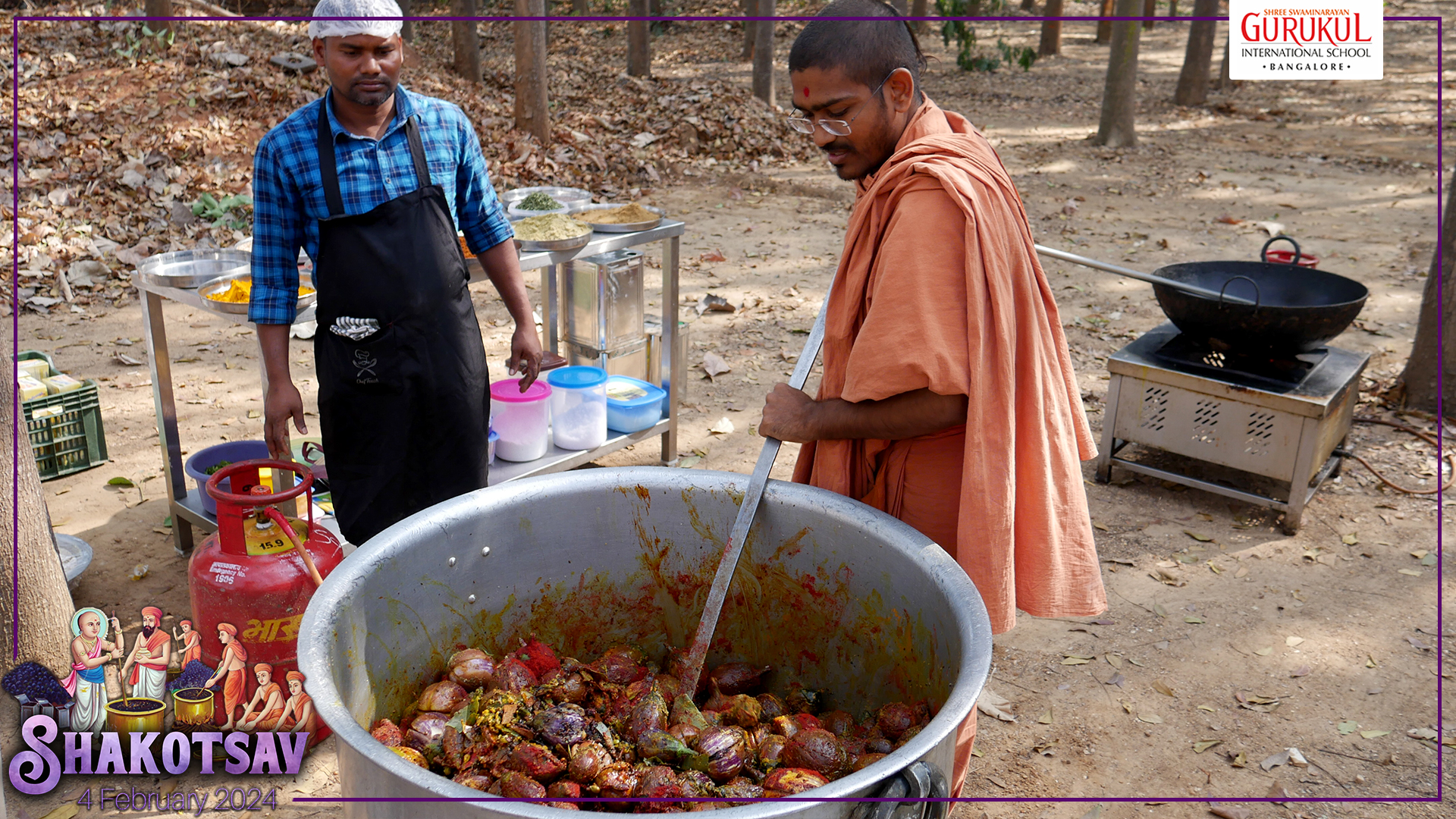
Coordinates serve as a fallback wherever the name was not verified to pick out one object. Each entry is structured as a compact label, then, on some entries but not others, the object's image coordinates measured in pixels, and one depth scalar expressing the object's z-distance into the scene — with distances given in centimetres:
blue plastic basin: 366
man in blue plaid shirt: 250
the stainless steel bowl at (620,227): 411
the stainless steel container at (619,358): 456
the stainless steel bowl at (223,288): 313
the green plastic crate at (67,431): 406
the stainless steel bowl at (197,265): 341
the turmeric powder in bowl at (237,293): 335
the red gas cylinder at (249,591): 266
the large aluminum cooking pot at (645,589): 164
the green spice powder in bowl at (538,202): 434
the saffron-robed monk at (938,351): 166
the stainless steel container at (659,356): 463
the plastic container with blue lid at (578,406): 412
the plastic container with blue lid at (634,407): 439
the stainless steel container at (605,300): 432
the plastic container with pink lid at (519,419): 399
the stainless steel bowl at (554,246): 373
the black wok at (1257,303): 379
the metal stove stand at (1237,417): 395
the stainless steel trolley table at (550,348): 348
